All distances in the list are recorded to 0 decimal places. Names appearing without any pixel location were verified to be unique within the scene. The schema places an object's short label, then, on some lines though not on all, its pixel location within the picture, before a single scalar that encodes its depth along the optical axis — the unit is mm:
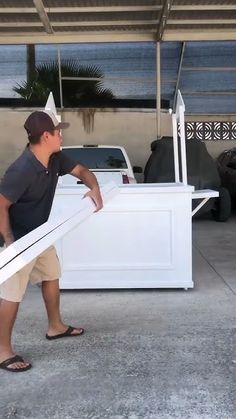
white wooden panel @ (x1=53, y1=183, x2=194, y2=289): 5395
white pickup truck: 9383
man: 3619
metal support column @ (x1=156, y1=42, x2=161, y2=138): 10955
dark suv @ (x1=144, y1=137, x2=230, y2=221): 9758
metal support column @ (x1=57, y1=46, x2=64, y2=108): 12912
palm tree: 13148
